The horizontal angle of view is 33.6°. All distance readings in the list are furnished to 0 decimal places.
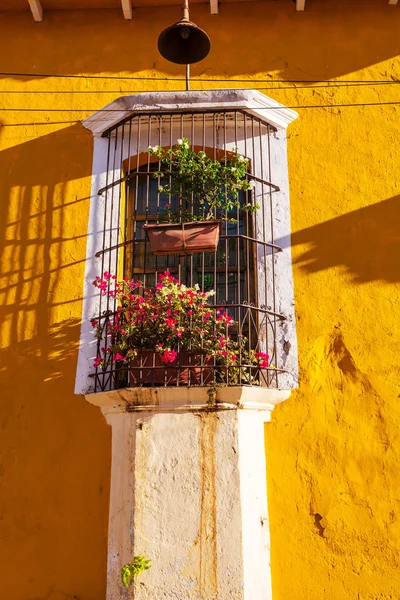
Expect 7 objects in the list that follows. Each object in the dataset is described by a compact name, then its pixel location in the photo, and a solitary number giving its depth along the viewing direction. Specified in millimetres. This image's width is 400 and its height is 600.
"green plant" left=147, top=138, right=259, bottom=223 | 5168
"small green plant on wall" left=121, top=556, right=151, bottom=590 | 4363
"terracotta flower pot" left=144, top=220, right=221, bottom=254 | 4836
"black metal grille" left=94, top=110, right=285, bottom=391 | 5277
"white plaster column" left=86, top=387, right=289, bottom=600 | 4371
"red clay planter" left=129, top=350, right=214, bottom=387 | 4641
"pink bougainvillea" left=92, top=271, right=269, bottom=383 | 4672
